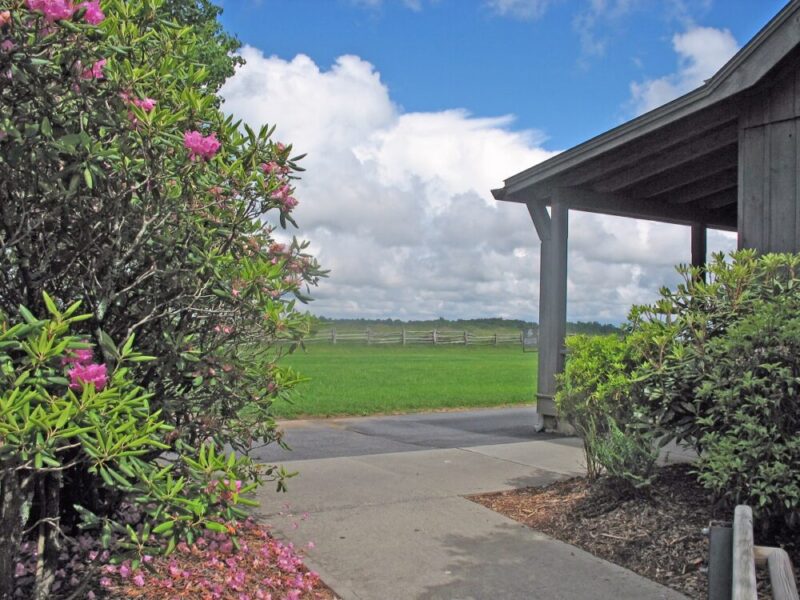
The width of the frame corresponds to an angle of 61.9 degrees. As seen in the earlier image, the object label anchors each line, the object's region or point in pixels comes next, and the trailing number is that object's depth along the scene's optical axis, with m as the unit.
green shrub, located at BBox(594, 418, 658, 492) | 4.96
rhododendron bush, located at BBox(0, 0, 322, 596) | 2.65
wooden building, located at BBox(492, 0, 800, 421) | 6.16
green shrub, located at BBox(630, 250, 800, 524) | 4.03
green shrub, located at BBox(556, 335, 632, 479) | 5.29
